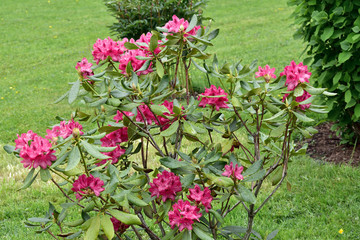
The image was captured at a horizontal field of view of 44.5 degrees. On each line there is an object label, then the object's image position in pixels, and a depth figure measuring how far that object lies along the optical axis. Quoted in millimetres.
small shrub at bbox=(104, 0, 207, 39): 6336
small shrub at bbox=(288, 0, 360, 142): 3926
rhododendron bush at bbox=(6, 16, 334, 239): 1757
